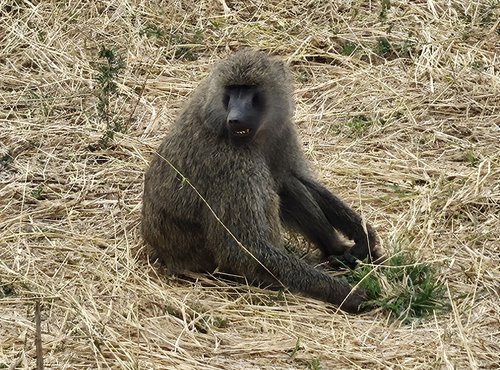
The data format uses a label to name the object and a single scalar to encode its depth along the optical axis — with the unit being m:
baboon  10.98
